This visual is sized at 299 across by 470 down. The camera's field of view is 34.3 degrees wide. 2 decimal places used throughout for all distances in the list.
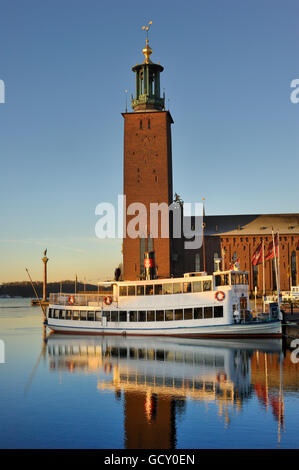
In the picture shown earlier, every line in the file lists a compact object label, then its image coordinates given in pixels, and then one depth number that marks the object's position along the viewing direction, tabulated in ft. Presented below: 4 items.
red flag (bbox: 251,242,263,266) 148.45
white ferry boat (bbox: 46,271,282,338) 139.44
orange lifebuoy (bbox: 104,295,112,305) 160.33
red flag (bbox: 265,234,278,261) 145.39
